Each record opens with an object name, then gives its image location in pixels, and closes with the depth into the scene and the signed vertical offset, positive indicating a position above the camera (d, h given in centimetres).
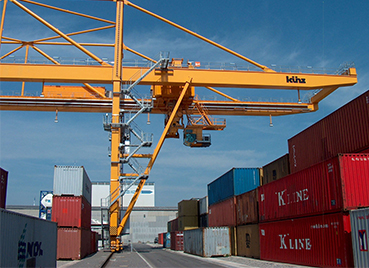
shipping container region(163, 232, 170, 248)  4542 -365
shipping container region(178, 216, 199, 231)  3997 -115
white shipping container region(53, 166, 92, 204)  2406 +229
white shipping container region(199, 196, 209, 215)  3631 +60
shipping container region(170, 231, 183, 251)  3641 -302
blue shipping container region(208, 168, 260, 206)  2680 +231
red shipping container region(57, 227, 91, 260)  2250 -189
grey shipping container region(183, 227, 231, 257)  2547 -218
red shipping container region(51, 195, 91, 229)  2308 +20
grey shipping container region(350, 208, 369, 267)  1154 -88
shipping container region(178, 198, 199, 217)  4038 +52
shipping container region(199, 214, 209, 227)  3557 -92
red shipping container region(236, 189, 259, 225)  2234 +18
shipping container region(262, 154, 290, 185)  2330 +281
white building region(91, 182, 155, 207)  7450 +389
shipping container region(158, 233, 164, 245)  6053 -466
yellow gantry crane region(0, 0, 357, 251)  2420 +867
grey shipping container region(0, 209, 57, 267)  916 -80
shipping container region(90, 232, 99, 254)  3171 -283
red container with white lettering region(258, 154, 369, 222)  1297 +86
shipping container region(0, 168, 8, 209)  1493 +126
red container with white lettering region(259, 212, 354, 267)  1288 -137
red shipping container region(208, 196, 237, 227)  2625 -19
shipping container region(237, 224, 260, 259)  2227 -199
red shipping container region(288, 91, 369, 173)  1510 +356
